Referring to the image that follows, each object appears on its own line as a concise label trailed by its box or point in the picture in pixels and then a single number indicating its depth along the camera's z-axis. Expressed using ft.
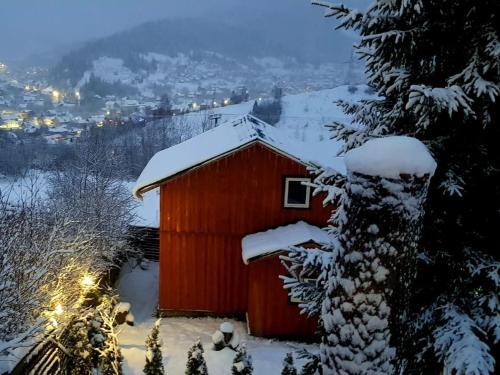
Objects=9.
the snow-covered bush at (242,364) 30.22
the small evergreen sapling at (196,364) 31.48
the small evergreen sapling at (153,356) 32.09
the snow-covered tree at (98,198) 59.11
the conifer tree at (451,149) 13.78
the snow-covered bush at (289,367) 29.19
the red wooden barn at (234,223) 44.19
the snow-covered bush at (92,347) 31.32
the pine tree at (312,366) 18.10
